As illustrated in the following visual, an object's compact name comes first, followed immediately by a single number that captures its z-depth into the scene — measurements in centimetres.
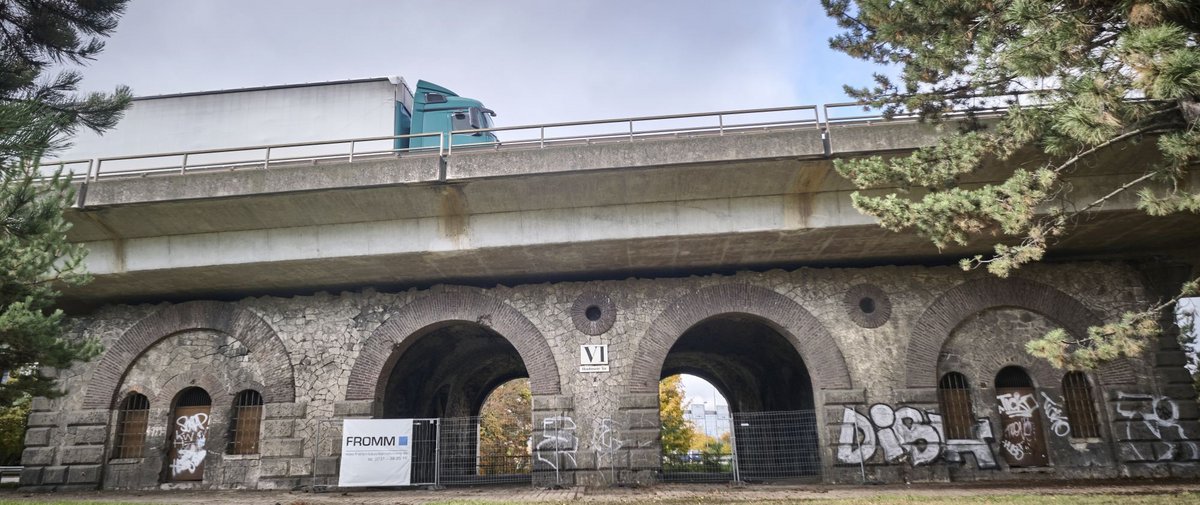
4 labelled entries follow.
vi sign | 1389
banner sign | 1323
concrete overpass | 1180
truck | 1577
